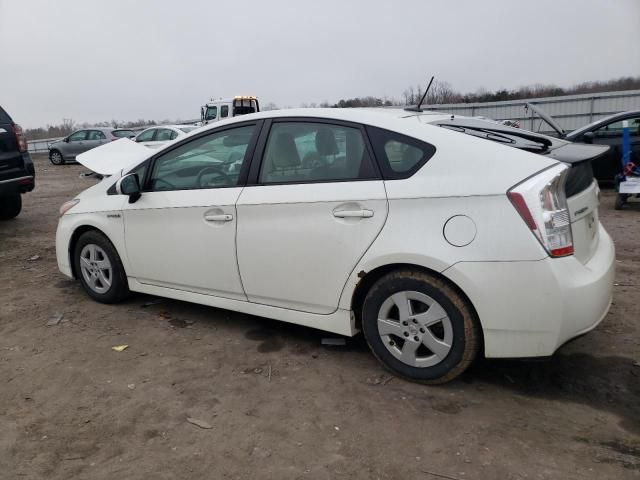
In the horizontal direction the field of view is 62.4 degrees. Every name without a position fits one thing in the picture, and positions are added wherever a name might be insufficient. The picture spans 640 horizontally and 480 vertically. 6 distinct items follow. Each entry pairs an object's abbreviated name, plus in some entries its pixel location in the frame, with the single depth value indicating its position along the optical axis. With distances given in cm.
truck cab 2283
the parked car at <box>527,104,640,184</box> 981
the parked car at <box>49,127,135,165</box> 2239
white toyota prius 275
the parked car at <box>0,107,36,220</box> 730
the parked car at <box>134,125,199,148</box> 1706
